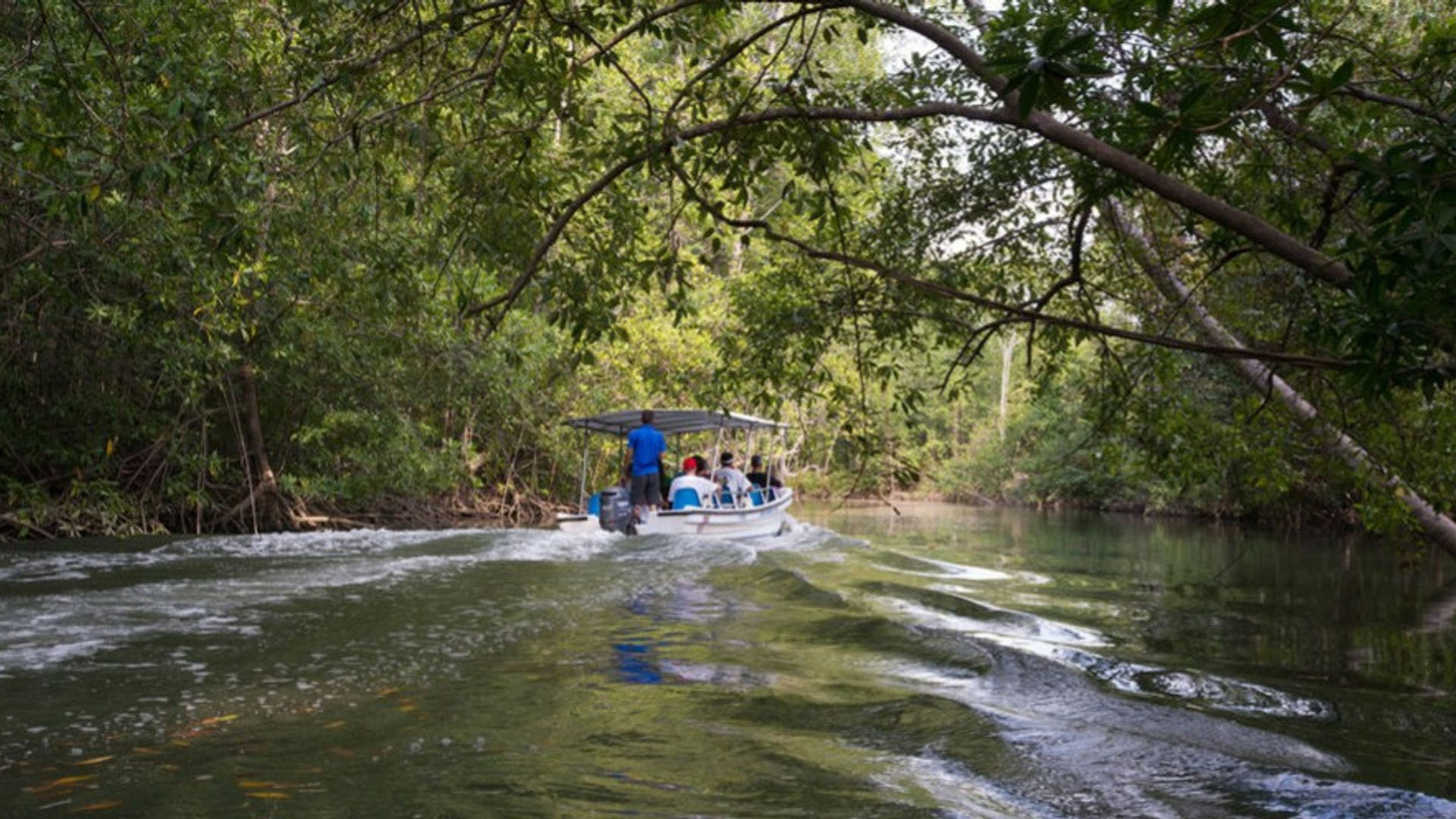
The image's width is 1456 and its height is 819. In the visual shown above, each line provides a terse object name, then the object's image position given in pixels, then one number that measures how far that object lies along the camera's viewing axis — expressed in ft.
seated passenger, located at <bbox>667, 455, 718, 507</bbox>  57.31
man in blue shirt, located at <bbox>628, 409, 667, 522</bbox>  58.34
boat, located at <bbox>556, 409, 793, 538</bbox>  55.16
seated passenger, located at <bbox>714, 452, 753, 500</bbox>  62.36
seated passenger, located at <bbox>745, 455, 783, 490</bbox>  71.61
